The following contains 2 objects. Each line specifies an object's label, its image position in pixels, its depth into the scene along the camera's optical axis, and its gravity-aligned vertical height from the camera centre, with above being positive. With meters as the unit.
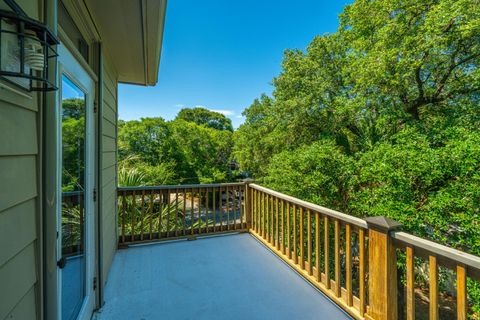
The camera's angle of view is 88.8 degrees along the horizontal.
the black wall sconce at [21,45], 0.68 +0.35
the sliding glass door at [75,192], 1.36 -0.21
